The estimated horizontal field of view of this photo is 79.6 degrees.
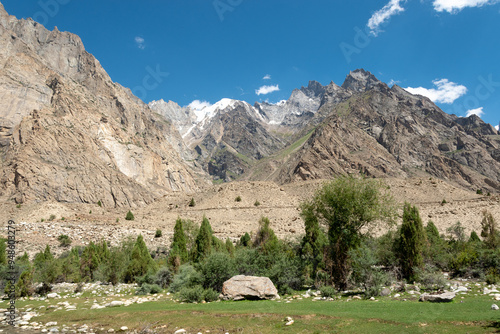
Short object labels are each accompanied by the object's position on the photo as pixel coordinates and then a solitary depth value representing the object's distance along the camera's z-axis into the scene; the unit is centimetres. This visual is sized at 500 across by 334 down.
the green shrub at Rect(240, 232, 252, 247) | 3378
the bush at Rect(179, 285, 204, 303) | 1584
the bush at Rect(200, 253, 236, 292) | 1752
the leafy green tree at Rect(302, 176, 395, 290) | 1648
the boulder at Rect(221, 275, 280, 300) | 1481
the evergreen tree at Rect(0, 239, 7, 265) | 2573
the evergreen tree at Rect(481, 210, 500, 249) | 2128
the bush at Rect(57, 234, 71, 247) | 3697
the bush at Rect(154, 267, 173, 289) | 2217
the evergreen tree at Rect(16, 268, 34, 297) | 2036
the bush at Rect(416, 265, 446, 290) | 1362
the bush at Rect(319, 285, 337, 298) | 1423
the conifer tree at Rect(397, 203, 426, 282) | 1714
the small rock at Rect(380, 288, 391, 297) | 1359
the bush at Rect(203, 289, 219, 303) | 1598
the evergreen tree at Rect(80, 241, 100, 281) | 2788
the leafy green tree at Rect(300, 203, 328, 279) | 1833
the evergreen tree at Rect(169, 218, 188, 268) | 2497
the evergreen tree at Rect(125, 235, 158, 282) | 2575
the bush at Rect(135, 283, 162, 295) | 1983
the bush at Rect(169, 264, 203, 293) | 1761
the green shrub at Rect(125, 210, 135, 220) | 5112
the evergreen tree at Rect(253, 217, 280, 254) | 1982
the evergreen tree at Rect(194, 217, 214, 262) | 2368
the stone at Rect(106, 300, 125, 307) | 1555
